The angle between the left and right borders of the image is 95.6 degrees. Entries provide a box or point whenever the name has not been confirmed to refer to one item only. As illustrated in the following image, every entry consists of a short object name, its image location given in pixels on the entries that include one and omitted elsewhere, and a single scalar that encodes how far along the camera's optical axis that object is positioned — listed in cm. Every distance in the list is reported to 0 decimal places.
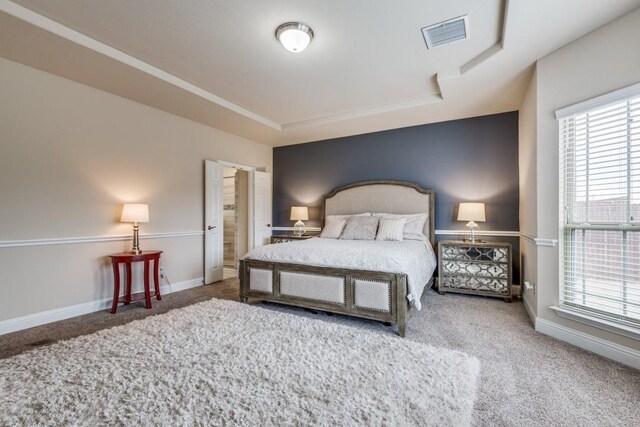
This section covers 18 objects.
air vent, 237
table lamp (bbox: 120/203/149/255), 334
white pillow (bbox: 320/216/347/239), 453
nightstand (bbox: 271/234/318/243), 522
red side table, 324
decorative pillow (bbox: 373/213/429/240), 418
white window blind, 203
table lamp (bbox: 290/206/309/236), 539
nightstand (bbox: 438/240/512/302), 366
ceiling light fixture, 238
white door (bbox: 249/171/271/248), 550
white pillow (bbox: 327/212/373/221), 472
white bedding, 272
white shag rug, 152
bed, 267
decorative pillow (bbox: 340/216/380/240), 421
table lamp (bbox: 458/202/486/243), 392
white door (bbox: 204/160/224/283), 456
